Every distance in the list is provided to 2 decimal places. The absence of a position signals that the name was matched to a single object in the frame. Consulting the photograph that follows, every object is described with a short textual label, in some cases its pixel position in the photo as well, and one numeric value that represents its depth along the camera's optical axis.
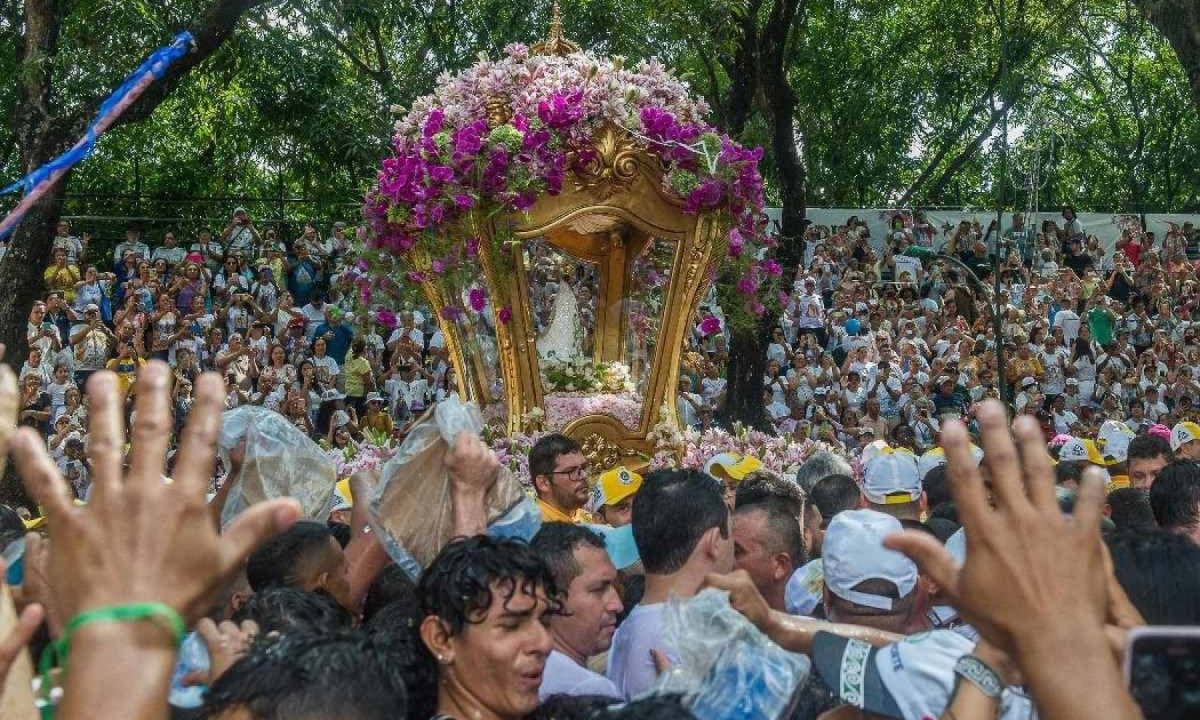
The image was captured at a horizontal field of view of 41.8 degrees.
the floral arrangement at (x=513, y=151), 9.29
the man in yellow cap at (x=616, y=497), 6.99
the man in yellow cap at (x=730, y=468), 8.48
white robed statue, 10.20
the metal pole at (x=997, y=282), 10.62
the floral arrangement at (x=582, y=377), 10.11
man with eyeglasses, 7.12
